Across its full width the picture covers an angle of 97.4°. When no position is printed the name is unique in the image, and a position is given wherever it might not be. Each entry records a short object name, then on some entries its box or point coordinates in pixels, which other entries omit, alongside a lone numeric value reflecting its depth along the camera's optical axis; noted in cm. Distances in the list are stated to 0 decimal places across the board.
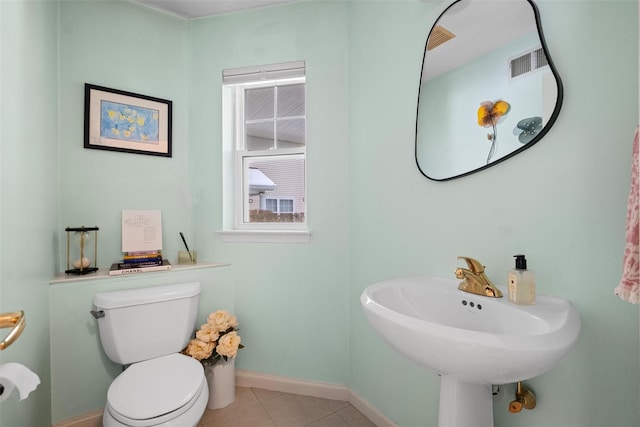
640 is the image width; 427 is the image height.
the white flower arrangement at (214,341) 155
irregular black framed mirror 86
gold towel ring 65
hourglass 151
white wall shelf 140
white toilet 104
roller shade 176
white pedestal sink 59
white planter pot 161
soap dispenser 79
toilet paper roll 73
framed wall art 164
